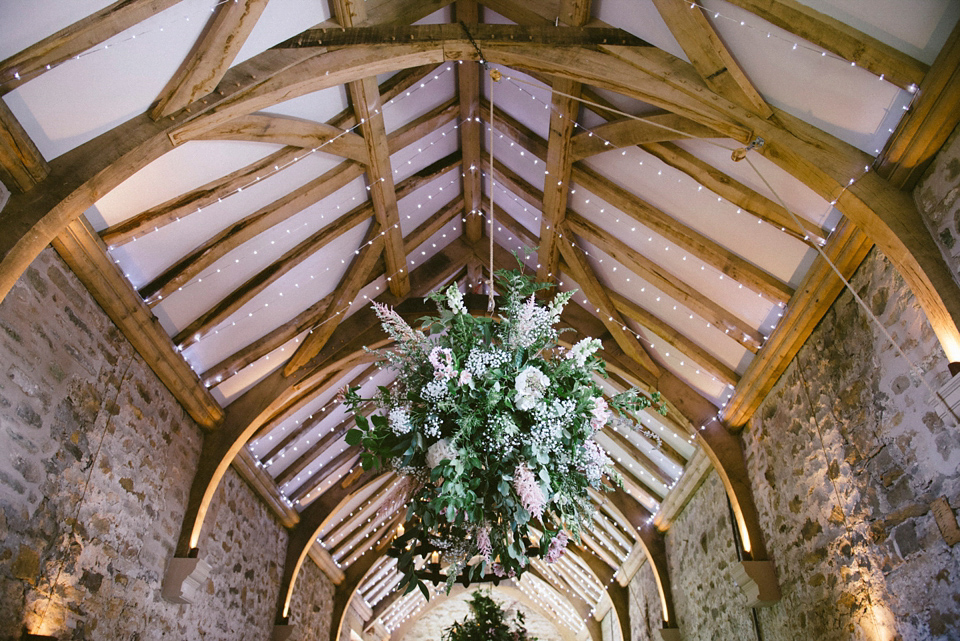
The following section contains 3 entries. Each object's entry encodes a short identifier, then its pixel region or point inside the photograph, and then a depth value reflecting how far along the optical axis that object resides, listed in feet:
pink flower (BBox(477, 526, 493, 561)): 6.79
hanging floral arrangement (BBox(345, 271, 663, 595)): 6.59
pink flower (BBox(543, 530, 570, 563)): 7.34
